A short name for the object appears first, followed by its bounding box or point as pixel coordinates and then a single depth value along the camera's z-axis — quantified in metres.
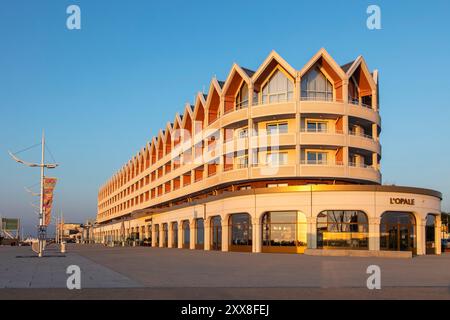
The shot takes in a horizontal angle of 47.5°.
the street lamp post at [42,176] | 40.49
